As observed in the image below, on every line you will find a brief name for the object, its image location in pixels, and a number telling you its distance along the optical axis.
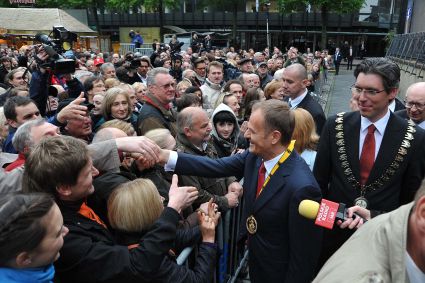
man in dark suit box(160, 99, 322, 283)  2.33
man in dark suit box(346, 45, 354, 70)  30.81
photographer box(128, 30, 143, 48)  20.90
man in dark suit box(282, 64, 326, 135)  4.57
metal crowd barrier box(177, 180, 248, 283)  3.11
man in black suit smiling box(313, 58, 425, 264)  2.77
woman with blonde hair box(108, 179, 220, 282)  2.14
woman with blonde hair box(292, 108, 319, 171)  3.51
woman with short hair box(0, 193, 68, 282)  1.53
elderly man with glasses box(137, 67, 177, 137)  4.52
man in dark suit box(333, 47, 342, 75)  26.33
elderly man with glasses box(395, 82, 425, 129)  4.05
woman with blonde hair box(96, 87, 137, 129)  4.65
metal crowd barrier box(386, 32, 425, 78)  12.77
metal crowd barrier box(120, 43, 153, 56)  27.96
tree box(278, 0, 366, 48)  33.25
